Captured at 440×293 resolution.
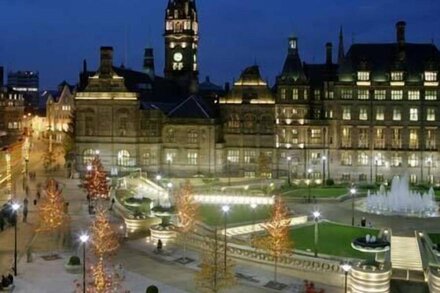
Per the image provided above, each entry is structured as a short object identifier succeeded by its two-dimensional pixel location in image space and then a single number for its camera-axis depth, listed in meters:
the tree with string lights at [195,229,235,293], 40.69
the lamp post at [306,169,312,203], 74.86
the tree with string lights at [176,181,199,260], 54.29
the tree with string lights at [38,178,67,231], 57.56
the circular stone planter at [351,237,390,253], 42.84
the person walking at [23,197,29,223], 63.62
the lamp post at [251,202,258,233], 63.42
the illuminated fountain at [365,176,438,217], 68.56
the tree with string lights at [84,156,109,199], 72.62
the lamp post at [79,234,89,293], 40.62
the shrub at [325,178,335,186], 87.35
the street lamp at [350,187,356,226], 61.96
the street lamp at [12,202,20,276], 45.20
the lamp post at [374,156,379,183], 95.31
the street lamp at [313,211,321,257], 49.06
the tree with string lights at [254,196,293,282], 46.09
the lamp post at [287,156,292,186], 96.83
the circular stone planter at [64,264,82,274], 45.95
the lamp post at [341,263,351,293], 35.19
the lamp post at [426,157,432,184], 94.44
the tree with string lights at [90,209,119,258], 47.89
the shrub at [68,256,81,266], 46.28
